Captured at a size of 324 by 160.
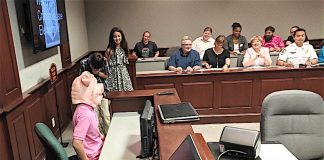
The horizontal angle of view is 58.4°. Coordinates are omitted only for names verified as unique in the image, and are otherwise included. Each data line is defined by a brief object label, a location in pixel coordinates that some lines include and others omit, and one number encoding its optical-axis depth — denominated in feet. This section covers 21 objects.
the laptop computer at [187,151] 3.65
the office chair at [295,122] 6.90
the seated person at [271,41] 20.52
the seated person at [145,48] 20.64
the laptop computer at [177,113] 5.81
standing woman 12.39
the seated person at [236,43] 19.32
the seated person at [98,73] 8.57
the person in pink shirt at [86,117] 6.56
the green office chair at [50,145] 5.98
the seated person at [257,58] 14.33
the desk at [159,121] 4.82
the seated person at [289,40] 21.46
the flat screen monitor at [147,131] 5.35
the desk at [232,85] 13.56
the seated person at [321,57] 15.08
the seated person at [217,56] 14.67
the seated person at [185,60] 14.02
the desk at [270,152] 5.59
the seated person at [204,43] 19.19
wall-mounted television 10.35
